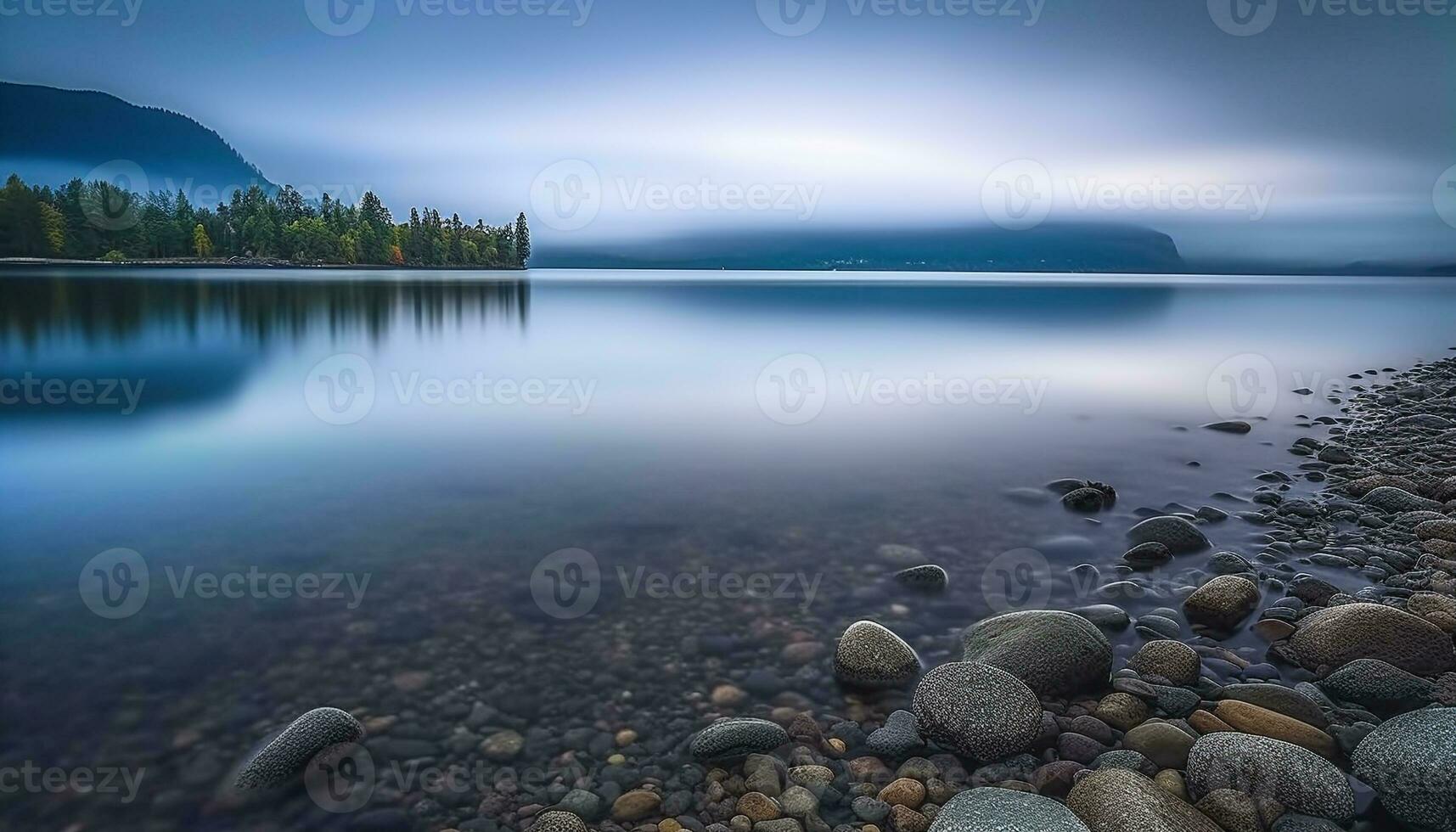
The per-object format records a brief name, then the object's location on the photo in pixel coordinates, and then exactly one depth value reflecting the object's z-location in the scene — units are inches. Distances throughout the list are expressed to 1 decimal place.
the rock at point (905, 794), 224.8
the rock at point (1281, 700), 253.4
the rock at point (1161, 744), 236.7
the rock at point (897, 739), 250.8
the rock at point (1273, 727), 237.6
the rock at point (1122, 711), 263.6
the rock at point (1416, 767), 203.6
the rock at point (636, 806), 220.8
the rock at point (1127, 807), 195.6
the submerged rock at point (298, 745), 231.9
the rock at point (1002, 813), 189.5
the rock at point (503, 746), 248.7
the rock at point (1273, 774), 208.1
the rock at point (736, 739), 248.1
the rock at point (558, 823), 209.9
